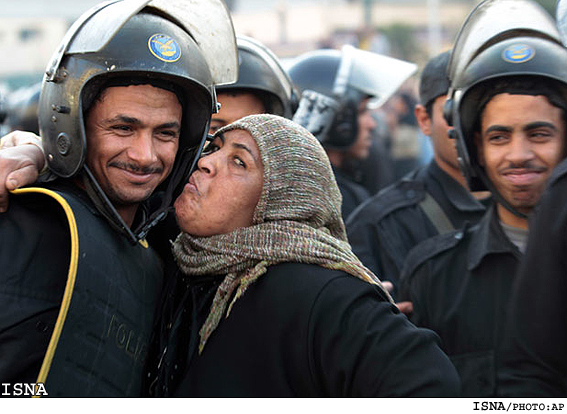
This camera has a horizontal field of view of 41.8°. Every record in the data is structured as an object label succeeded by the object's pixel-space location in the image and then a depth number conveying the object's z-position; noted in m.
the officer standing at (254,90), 3.54
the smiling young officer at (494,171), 2.86
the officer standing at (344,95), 4.74
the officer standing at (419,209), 3.66
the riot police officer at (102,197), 2.08
